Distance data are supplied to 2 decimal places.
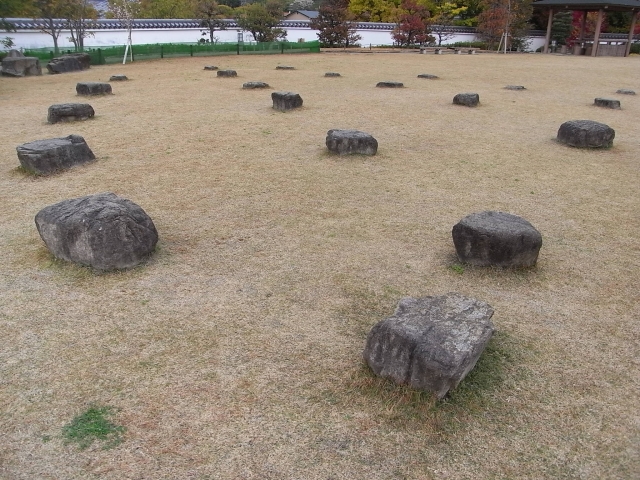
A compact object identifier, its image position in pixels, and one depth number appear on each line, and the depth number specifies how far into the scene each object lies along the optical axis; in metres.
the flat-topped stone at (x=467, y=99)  13.24
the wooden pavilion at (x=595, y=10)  28.45
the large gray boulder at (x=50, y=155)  7.46
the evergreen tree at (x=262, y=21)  30.02
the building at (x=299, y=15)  41.74
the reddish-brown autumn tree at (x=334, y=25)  32.56
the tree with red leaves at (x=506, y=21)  33.47
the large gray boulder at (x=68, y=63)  19.55
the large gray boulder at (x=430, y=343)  3.09
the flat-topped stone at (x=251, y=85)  15.63
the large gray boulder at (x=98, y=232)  4.64
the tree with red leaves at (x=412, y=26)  34.34
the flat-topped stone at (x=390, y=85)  16.30
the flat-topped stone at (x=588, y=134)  9.30
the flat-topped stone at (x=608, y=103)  13.51
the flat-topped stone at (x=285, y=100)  12.23
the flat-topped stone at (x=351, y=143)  8.43
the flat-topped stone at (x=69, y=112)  10.88
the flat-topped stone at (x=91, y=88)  14.42
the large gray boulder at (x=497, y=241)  4.69
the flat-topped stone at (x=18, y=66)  18.62
